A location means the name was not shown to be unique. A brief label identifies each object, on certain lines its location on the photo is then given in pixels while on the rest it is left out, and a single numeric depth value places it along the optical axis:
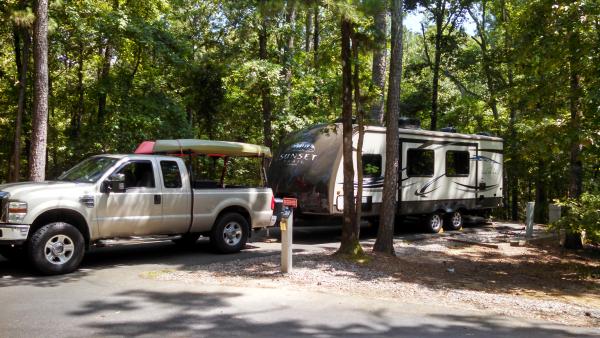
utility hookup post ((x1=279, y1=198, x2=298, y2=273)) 8.70
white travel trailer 13.28
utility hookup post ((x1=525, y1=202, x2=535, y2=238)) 15.56
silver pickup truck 7.98
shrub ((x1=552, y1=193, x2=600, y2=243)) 9.90
